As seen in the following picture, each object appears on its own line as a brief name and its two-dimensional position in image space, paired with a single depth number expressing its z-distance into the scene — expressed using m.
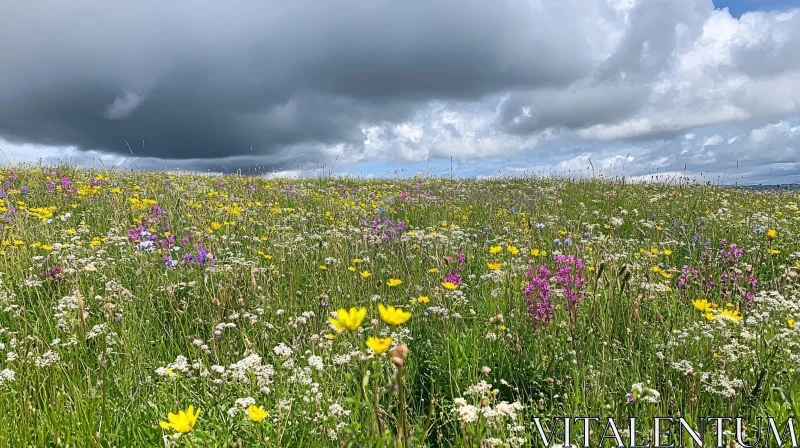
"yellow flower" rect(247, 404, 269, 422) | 1.44
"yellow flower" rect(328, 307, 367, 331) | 1.05
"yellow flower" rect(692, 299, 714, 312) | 2.50
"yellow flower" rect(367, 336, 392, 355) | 0.97
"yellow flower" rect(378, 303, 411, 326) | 1.05
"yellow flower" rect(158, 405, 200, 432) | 1.29
